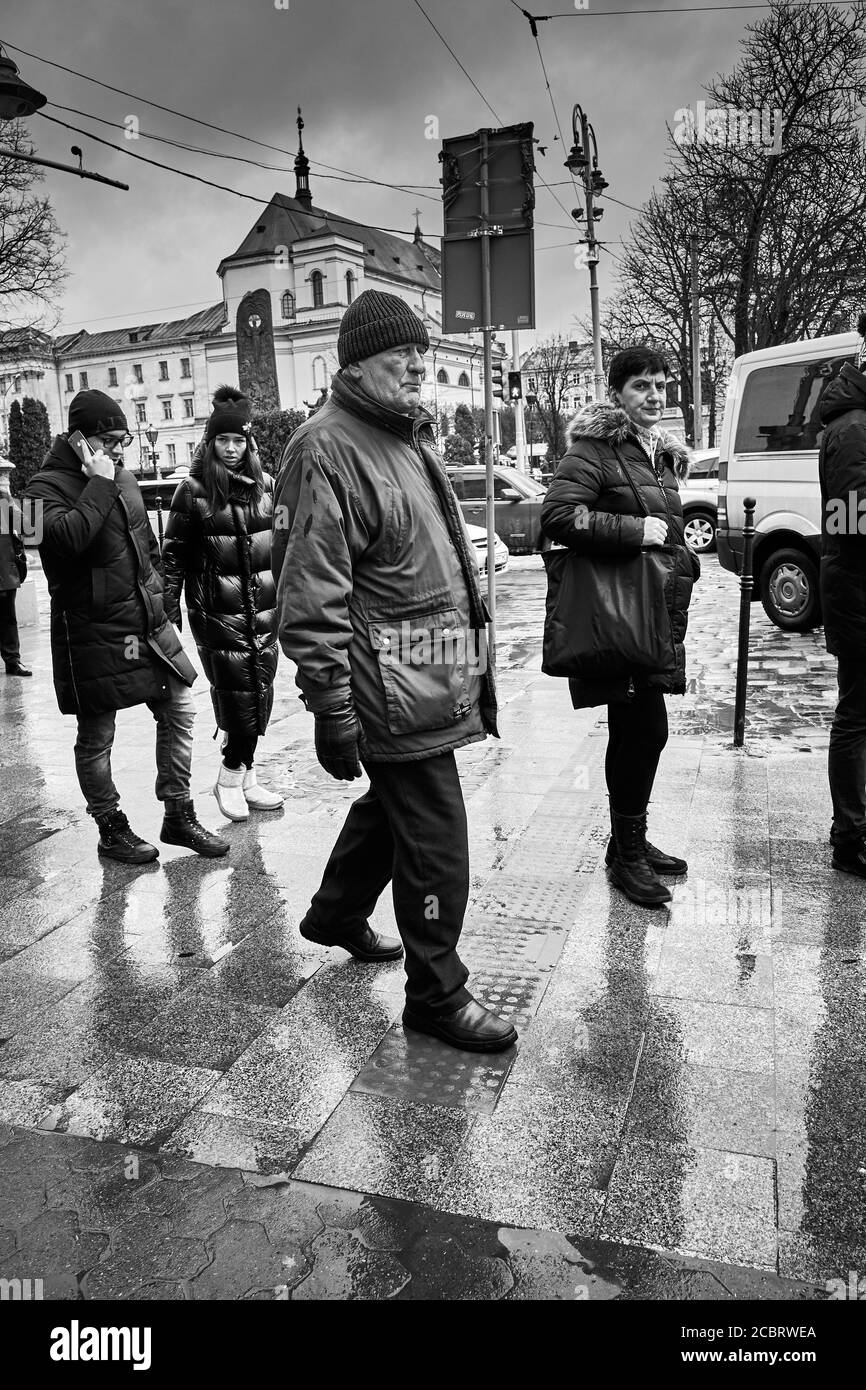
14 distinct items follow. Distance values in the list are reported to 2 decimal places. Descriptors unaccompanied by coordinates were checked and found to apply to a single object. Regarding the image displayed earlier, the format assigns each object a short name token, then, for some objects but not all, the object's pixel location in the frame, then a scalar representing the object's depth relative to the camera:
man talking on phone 4.37
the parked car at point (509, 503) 20.48
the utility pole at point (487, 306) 7.05
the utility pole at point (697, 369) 23.73
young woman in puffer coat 4.81
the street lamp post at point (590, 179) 18.66
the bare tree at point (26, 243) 27.80
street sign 7.10
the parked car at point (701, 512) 19.08
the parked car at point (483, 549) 16.12
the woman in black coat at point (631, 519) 3.77
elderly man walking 2.76
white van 10.19
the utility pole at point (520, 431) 36.20
